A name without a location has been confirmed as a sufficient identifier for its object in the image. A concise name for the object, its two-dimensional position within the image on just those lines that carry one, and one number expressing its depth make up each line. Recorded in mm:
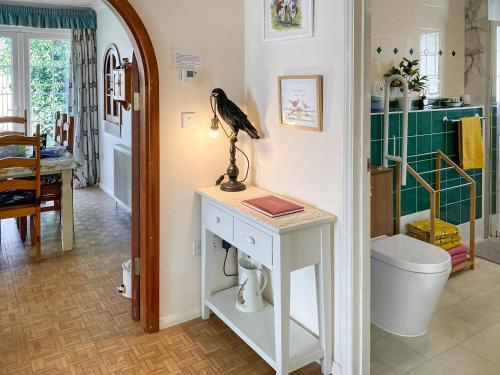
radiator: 4863
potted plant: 3316
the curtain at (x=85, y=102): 5992
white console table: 2014
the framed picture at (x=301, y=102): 2166
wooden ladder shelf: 3170
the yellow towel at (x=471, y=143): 3690
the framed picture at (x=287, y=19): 2178
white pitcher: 2525
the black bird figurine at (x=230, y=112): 2467
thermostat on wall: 2492
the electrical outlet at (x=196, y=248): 2698
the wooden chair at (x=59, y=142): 3969
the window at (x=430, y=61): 3557
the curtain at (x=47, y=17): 5523
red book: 2137
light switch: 2535
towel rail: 3648
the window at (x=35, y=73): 5848
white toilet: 2462
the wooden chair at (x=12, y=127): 5938
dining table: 3689
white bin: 2979
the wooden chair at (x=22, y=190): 3395
